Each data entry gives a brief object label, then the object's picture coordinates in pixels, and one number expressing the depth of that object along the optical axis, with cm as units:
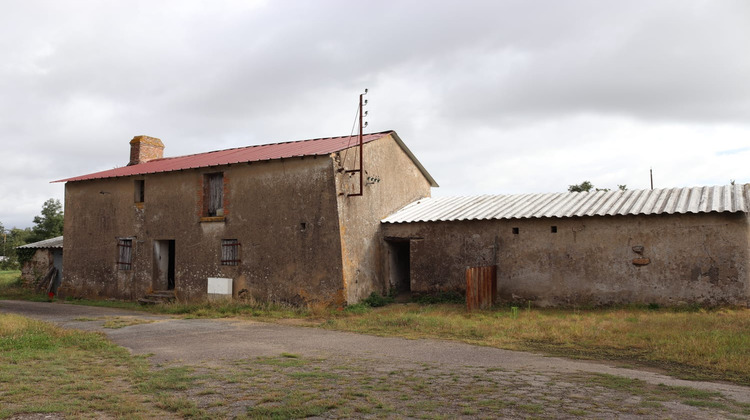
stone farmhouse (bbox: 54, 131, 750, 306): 1293
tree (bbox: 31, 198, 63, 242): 3941
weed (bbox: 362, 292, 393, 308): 1518
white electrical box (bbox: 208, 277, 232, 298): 1563
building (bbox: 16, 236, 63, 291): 2145
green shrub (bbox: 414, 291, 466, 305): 1492
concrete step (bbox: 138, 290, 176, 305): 1644
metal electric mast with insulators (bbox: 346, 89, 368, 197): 1476
